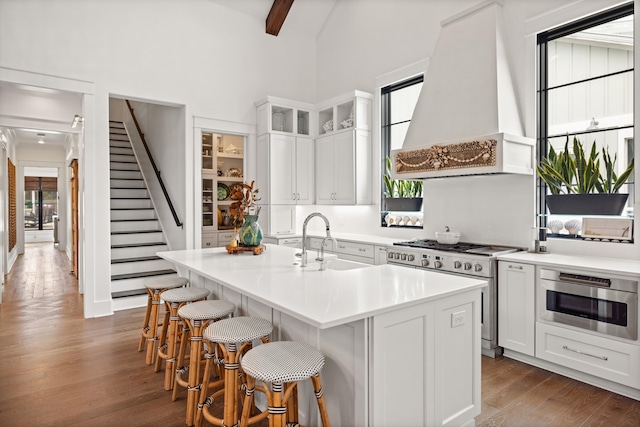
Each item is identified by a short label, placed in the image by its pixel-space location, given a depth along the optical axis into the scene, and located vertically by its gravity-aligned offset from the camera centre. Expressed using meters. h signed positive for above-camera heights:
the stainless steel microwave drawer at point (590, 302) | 2.61 -0.67
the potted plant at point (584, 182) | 3.05 +0.24
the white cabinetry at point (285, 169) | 5.56 +0.62
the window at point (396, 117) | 5.00 +1.27
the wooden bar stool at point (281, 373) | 1.71 -0.72
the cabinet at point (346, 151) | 5.23 +0.83
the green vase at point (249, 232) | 3.39 -0.19
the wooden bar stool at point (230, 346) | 2.03 -0.76
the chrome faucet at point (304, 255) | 2.62 -0.32
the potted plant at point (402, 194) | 4.77 +0.21
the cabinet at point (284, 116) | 5.57 +1.42
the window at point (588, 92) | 3.19 +1.06
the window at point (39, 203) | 13.91 +0.26
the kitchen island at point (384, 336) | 1.73 -0.65
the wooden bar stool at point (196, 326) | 2.37 -0.75
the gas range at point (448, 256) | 3.39 -0.44
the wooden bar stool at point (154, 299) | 3.24 -0.77
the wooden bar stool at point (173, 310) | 2.77 -0.75
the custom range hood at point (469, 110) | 3.44 +0.97
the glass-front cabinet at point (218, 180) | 7.45 +0.61
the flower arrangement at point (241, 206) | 3.35 +0.04
